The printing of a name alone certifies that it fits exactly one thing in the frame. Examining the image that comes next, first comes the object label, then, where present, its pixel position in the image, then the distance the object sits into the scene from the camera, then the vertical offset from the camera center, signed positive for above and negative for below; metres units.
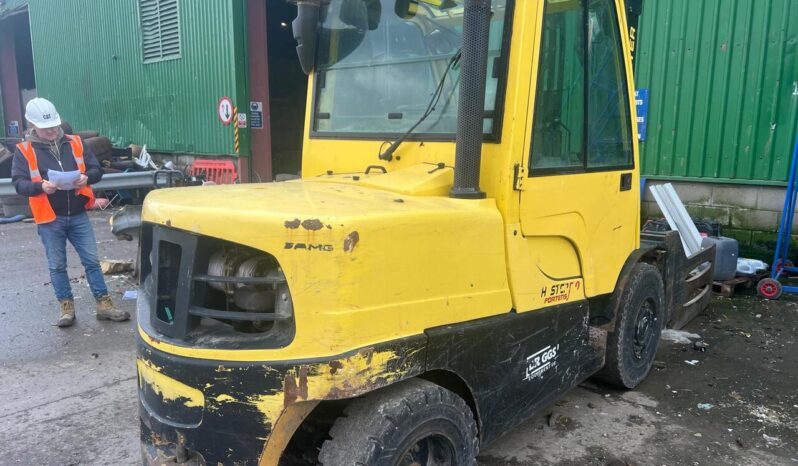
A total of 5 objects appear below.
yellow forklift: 2.14 -0.51
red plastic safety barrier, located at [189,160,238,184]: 12.21 -0.87
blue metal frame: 6.18 -1.02
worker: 5.02 -0.58
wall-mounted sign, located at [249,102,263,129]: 11.86 +0.30
